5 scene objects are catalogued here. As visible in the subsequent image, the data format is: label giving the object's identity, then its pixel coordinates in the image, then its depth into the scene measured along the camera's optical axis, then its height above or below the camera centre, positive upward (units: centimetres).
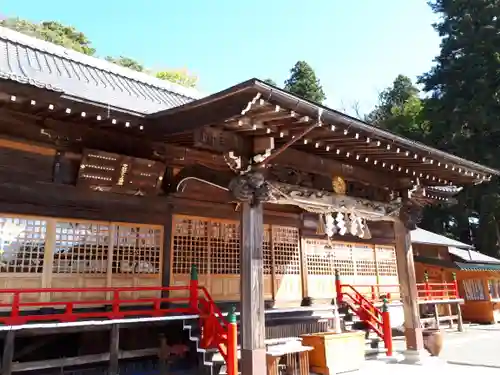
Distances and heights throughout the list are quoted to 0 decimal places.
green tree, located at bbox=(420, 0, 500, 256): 2648 +1229
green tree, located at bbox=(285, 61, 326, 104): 4503 +2219
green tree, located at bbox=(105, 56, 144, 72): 4973 +2722
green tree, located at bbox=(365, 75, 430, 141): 3547 +1842
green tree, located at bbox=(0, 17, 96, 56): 4225 +2782
